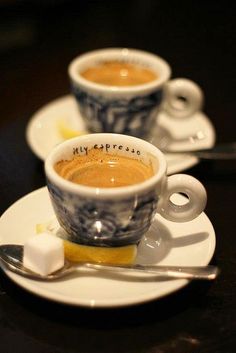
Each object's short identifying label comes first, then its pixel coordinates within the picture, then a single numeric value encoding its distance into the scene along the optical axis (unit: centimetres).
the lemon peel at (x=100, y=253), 40
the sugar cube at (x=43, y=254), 38
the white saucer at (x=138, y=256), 37
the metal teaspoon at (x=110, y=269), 39
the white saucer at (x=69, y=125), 54
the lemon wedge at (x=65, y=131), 57
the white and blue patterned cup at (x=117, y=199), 38
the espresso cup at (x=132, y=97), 54
